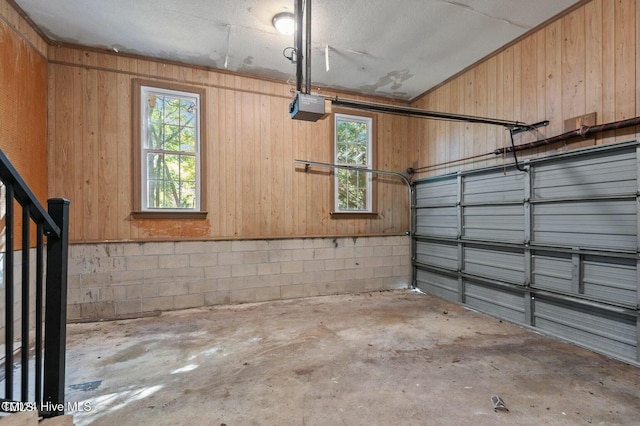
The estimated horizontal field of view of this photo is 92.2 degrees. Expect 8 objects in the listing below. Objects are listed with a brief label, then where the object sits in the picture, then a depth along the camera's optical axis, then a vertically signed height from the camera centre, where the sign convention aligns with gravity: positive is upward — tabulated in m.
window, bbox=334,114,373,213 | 5.23 +0.93
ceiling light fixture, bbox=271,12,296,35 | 3.31 +2.13
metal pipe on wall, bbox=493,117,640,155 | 2.76 +0.81
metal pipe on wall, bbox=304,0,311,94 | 2.72 +1.48
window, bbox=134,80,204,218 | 4.14 +0.92
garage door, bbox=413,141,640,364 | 2.78 -0.34
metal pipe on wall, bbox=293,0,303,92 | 2.69 +1.53
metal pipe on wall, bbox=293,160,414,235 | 4.97 +0.74
